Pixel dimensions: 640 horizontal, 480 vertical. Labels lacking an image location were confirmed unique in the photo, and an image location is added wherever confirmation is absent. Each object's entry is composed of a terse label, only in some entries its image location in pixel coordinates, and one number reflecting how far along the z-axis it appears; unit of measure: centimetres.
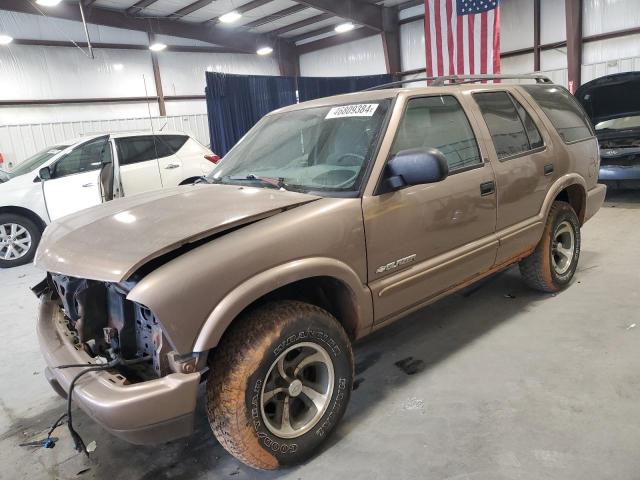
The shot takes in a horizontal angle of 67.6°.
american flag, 906
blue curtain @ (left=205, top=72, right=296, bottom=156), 1099
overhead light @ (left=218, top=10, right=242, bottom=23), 1298
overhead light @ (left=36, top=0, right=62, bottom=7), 956
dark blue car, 680
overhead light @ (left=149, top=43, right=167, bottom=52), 1359
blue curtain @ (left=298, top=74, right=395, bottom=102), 1326
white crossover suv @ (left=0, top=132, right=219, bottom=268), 657
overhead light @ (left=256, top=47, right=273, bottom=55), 1593
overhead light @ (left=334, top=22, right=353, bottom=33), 1445
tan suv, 183
